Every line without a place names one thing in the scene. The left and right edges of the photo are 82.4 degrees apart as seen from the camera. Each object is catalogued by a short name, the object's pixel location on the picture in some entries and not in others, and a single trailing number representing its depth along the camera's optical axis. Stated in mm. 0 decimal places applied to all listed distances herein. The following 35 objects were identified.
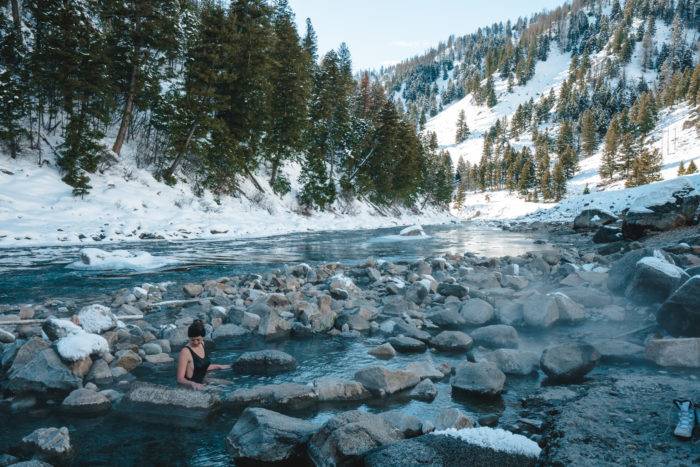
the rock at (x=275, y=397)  4461
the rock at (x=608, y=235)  21359
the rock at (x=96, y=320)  6246
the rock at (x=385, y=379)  4719
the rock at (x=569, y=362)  4973
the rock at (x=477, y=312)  7441
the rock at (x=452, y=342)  6281
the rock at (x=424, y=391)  4625
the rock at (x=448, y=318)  7406
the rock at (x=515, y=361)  5207
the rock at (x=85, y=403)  4250
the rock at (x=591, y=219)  31395
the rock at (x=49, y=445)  3383
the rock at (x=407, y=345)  6289
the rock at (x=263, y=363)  5543
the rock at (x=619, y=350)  5363
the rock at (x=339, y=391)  4617
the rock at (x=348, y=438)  3162
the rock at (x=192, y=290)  9469
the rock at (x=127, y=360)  5332
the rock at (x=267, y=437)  3365
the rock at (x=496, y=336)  6289
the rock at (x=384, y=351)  6059
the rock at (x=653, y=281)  6816
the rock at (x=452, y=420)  3721
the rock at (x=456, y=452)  2895
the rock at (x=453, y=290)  9305
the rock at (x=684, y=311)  5383
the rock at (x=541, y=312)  7031
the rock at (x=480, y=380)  4648
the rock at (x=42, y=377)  4559
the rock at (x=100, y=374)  4961
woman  4863
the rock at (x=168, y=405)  4180
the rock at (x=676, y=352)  4855
